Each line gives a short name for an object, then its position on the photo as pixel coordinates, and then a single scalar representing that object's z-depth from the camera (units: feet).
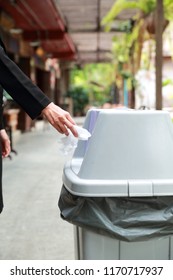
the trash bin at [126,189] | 6.79
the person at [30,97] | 6.51
